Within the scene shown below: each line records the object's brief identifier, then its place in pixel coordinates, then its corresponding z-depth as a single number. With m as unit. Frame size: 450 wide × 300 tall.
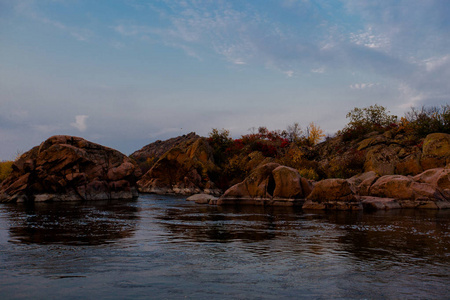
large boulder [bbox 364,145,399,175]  48.62
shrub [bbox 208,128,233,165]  78.29
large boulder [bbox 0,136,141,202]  38.03
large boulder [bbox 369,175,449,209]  27.73
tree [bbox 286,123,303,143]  79.56
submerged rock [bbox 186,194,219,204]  34.33
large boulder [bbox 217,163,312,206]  29.70
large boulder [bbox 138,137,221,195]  63.97
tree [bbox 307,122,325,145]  76.56
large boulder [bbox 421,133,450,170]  42.88
